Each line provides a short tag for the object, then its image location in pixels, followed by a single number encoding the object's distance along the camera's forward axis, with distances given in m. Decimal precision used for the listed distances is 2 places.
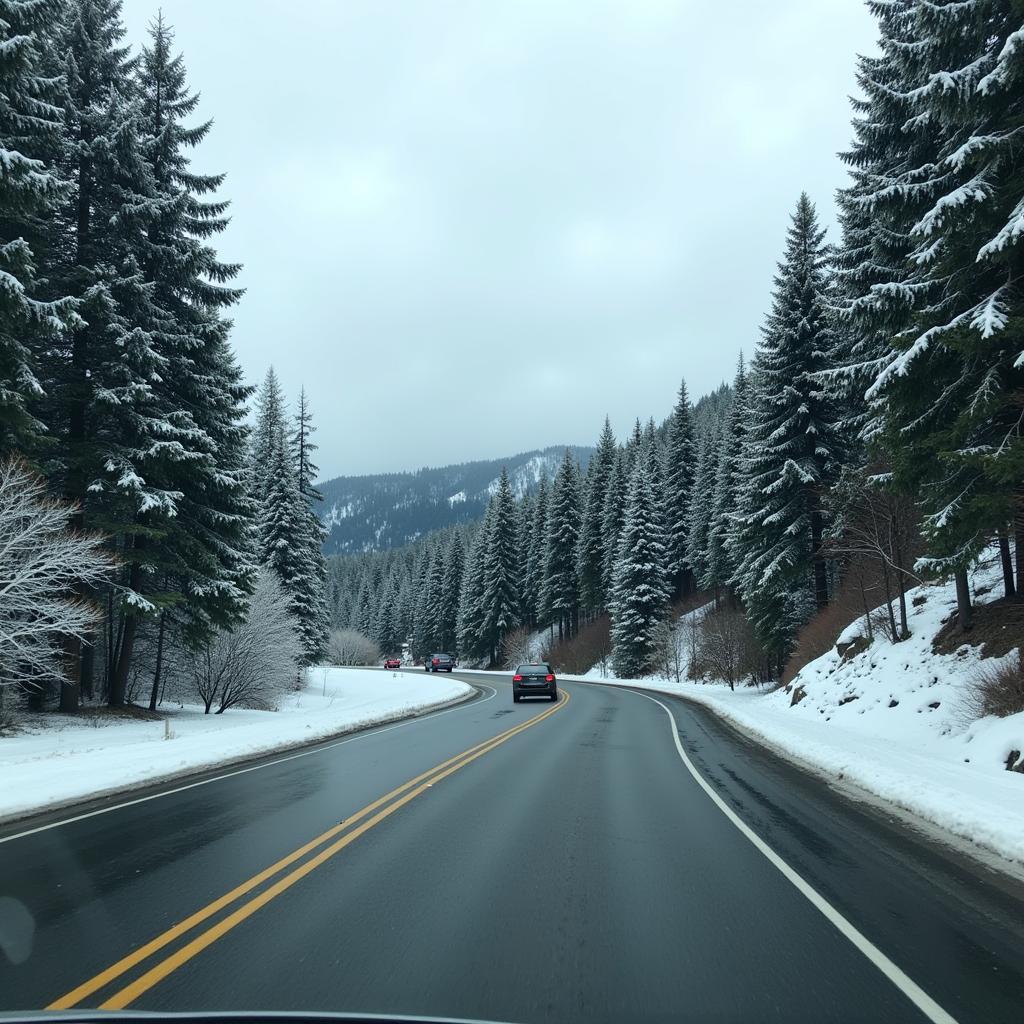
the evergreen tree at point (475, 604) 74.00
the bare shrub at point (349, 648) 83.81
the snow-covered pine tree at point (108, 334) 17.77
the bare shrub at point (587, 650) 57.00
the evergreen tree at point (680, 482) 59.25
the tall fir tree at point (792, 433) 26.36
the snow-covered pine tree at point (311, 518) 41.31
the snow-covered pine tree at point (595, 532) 62.09
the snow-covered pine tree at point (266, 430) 42.06
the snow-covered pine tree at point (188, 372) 19.25
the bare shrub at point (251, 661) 24.44
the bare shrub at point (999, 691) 11.32
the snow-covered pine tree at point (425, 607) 90.15
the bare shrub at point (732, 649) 33.44
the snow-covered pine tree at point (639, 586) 49.06
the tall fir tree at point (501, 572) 70.62
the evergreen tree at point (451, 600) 86.19
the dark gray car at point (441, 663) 63.16
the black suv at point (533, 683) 29.34
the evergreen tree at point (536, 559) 73.04
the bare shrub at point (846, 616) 21.12
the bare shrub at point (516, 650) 69.06
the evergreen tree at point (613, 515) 59.03
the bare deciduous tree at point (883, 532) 19.47
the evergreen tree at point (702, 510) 54.38
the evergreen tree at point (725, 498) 44.43
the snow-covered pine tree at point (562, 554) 65.81
